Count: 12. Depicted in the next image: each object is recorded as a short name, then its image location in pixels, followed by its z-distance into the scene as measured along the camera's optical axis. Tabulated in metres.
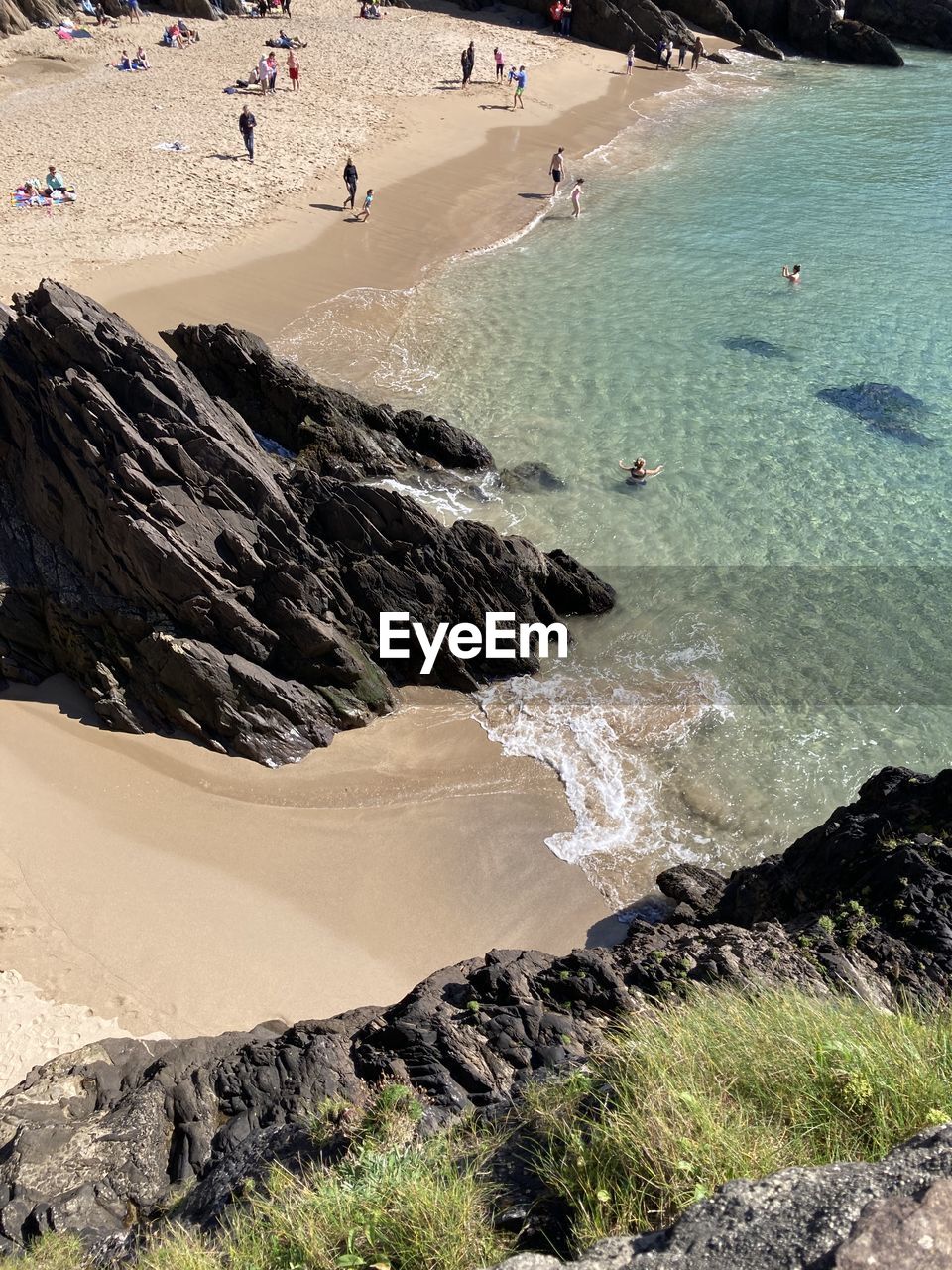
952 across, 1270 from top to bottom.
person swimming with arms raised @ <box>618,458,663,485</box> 20.58
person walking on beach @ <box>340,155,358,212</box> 29.55
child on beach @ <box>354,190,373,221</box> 30.66
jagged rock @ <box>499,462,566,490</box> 20.56
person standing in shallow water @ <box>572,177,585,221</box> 32.31
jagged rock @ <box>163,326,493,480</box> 20.48
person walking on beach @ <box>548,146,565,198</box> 33.59
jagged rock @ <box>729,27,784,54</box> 49.66
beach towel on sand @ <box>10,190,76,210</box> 28.56
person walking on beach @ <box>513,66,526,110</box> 39.88
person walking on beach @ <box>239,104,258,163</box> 31.36
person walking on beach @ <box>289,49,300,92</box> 38.03
